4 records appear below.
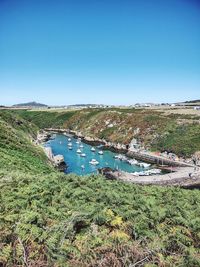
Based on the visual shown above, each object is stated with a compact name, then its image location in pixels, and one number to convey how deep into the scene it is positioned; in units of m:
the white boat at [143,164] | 54.12
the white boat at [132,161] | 56.39
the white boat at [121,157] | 59.57
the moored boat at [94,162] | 54.79
